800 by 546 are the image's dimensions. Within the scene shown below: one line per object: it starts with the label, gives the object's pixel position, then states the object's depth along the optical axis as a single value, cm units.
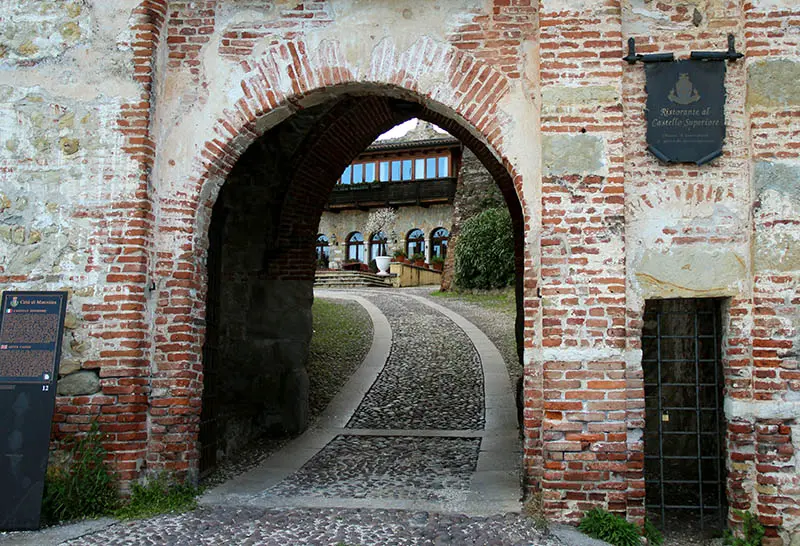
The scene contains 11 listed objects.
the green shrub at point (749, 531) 495
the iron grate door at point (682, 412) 548
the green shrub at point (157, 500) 527
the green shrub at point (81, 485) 518
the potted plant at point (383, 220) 3606
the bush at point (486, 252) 2183
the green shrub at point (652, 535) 504
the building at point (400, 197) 3472
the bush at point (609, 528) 478
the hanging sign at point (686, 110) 522
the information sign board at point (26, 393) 500
